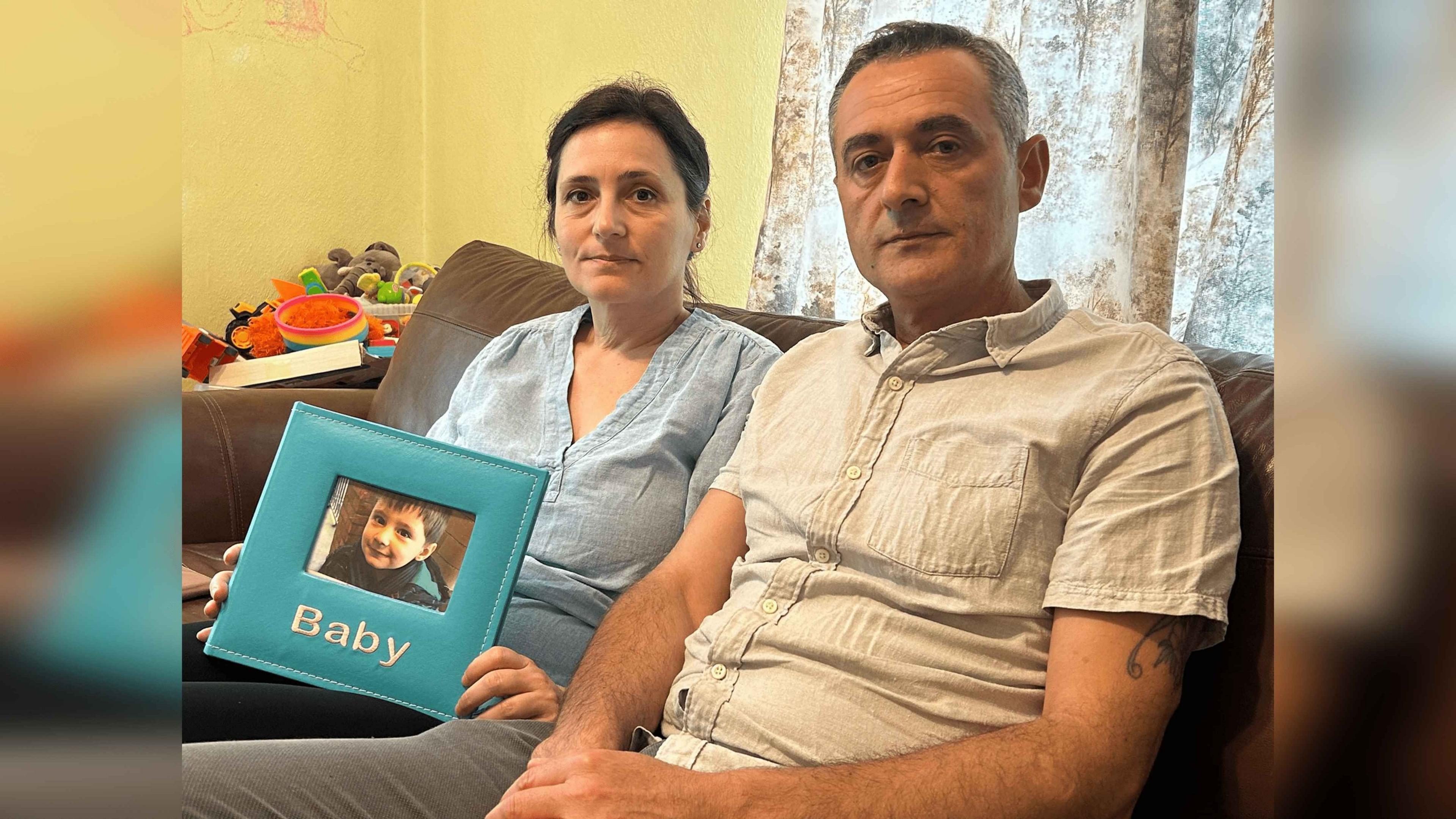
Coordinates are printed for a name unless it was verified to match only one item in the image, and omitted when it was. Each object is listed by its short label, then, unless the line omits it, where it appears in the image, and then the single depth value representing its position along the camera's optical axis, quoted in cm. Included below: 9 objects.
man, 90
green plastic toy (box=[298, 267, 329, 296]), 312
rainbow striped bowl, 266
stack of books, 250
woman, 121
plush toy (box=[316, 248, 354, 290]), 325
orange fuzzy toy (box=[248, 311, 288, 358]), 276
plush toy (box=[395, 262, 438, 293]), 323
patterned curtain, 177
